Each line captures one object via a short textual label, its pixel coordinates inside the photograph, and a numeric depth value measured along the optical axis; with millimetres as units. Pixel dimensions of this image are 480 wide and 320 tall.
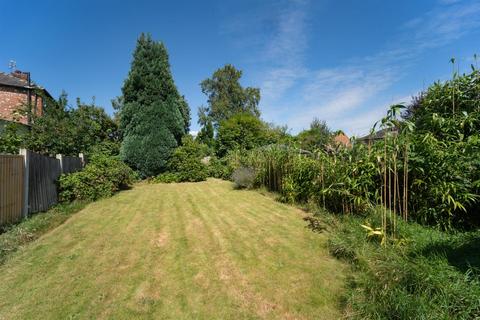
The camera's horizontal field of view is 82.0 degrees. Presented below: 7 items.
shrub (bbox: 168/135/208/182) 12992
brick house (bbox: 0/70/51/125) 15945
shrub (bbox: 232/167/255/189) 9992
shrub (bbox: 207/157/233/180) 13750
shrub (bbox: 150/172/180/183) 12914
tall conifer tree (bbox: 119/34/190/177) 13477
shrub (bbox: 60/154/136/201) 7812
